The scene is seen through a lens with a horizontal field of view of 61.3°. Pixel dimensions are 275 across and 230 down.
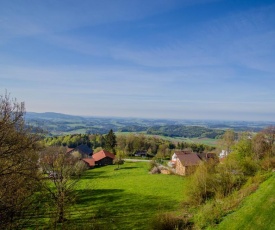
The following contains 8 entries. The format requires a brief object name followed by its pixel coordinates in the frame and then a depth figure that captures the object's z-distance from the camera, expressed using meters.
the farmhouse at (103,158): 75.39
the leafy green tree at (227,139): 76.38
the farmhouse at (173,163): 64.97
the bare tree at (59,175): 18.49
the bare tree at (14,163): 10.80
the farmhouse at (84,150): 84.31
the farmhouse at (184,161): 53.53
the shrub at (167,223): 15.52
